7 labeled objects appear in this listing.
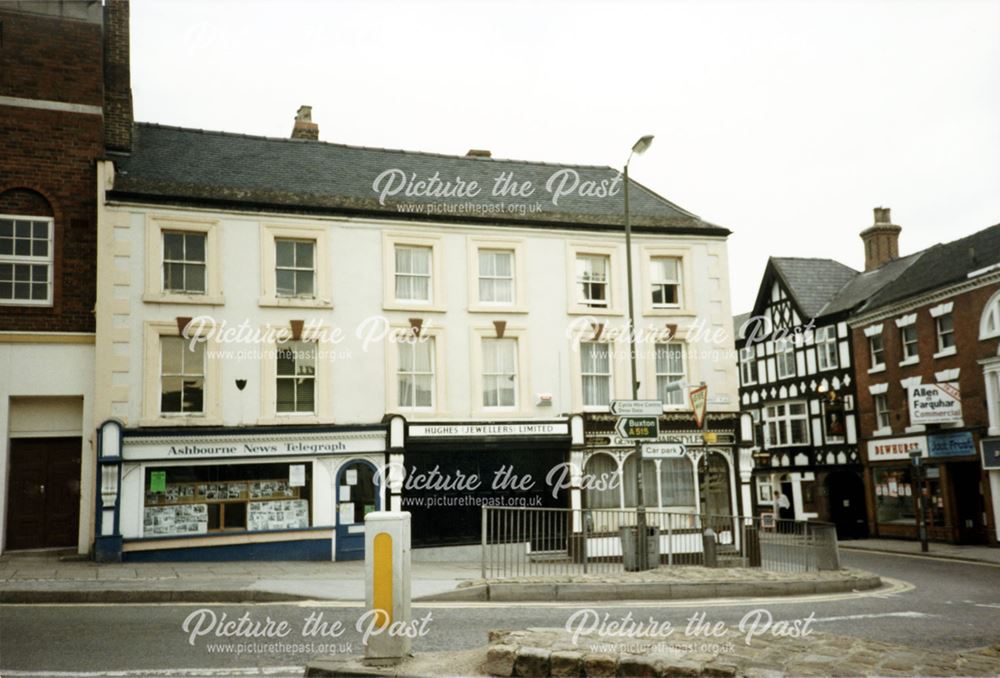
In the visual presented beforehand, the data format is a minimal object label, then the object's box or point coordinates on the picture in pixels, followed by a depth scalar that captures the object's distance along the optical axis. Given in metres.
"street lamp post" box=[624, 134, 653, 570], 16.89
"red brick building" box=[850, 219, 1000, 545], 29.08
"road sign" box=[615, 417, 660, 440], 17.19
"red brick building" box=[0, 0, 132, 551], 19.25
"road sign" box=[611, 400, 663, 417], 17.17
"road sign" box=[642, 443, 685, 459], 17.42
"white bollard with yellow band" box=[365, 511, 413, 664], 7.50
